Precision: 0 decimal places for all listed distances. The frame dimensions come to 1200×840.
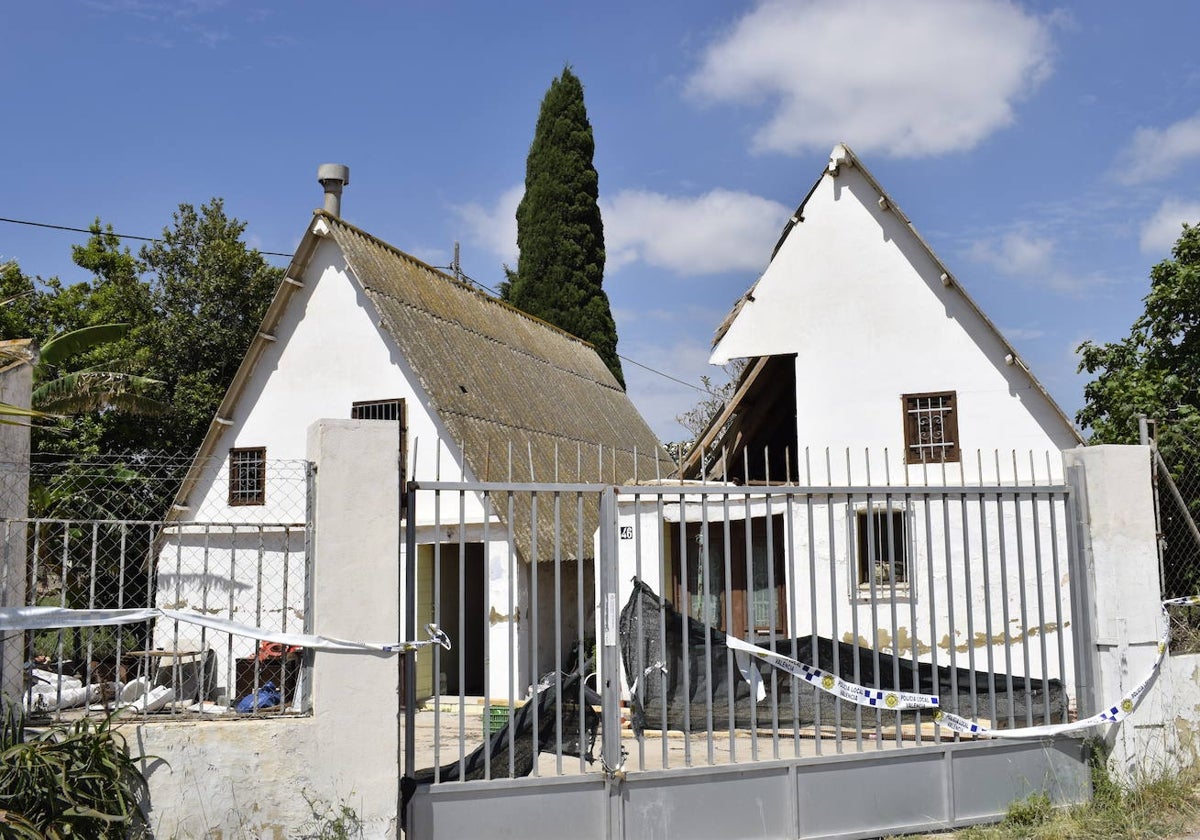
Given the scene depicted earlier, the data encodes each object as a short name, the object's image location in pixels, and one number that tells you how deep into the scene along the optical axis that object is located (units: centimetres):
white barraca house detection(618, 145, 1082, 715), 1254
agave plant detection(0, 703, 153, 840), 522
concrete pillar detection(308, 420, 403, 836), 596
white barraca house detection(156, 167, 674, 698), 1457
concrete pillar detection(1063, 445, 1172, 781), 753
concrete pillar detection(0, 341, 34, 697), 597
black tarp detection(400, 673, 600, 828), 644
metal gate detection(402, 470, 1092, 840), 630
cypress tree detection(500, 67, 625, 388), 2697
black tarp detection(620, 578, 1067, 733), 971
